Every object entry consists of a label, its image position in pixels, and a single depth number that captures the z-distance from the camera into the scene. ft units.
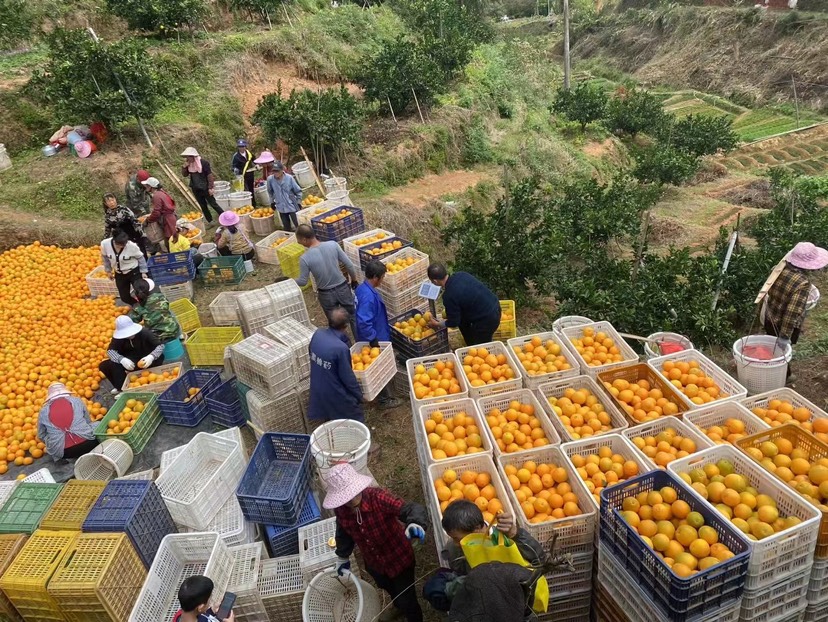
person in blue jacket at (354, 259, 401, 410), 20.86
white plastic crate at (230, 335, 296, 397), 19.65
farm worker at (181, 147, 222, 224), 37.70
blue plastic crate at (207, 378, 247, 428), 21.92
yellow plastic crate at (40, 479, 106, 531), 14.87
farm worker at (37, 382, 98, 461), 20.16
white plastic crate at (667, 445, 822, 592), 10.16
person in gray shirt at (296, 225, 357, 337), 24.02
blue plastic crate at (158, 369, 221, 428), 21.86
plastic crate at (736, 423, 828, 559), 12.83
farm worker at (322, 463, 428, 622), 12.16
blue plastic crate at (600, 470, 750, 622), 9.68
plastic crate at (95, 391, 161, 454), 20.47
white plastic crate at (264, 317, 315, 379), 20.77
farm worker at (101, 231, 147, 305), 27.37
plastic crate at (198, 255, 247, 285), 33.04
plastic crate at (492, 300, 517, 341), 25.09
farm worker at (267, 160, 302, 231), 34.60
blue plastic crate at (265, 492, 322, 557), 16.39
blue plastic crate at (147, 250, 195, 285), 30.78
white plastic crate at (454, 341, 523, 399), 17.28
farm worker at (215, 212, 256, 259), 34.06
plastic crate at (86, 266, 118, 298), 30.94
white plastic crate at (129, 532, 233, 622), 13.56
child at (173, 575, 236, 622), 10.98
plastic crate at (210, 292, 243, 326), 27.30
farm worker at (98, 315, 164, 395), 22.88
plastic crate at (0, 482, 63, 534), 15.24
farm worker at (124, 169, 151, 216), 35.47
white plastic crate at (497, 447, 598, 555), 12.15
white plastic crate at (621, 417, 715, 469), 14.02
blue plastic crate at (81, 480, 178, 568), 14.35
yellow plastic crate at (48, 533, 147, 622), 12.91
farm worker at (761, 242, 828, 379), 19.94
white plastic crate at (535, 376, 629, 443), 15.37
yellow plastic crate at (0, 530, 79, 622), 13.24
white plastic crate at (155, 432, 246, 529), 16.08
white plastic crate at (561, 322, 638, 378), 17.54
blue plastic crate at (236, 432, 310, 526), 16.11
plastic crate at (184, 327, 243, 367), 25.22
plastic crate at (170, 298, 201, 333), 28.52
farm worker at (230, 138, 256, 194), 40.50
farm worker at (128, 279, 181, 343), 25.49
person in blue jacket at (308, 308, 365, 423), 17.93
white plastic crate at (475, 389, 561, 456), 16.29
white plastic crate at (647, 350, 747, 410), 15.67
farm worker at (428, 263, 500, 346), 21.09
